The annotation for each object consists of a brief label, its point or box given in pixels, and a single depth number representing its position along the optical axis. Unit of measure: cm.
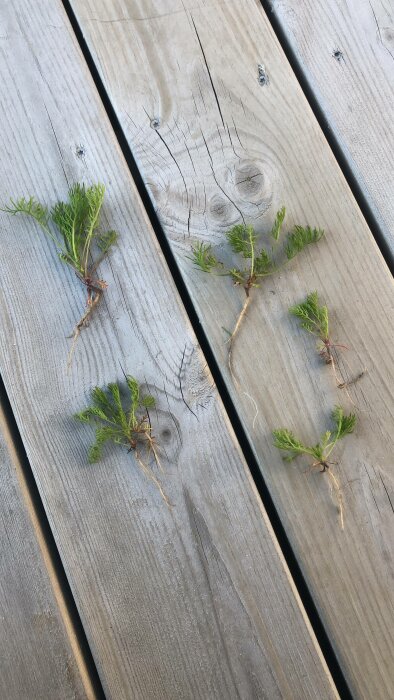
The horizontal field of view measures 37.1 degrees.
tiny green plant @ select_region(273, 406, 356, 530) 34
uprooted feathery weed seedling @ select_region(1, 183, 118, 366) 36
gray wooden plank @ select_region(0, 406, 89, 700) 34
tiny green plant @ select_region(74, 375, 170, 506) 35
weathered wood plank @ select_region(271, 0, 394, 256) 38
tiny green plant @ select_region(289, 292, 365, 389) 35
